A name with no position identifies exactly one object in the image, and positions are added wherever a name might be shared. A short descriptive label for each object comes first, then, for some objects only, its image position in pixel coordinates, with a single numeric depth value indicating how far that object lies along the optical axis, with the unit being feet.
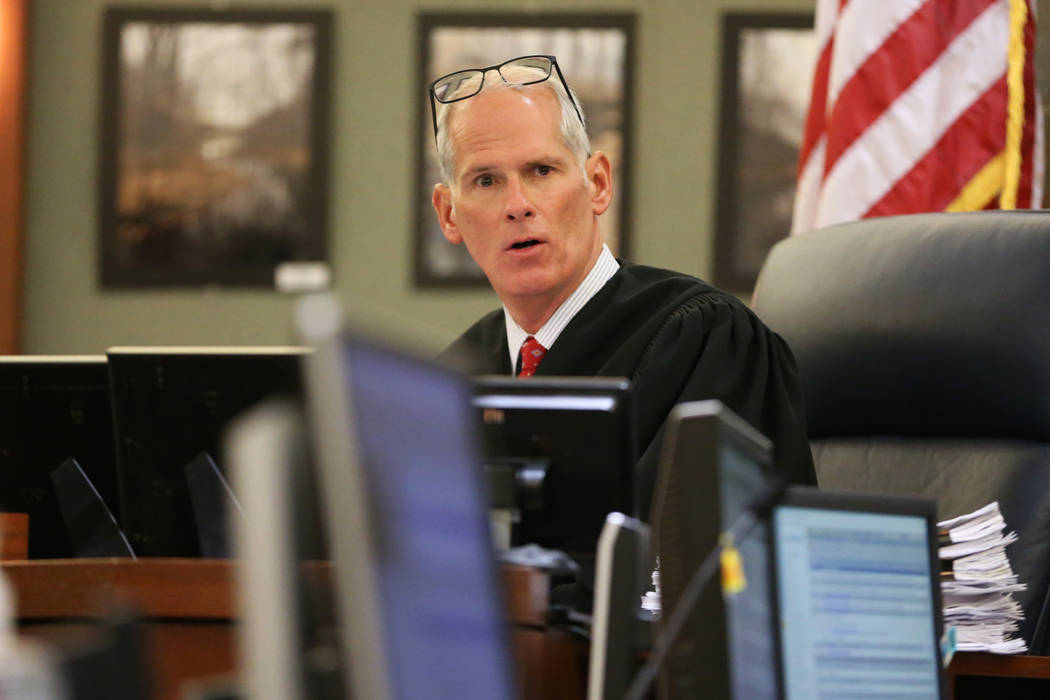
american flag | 17.31
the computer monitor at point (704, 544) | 10.07
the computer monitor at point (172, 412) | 14.68
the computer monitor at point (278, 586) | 6.56
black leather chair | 15.80
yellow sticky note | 9.49
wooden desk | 11.92
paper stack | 14.88
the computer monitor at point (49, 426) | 15.04
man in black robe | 15.78
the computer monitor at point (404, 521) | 6.21
